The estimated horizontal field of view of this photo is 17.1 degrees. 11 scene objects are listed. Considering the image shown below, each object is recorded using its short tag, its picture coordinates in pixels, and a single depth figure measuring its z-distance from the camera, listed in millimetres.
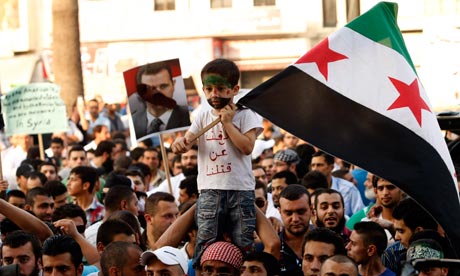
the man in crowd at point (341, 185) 14898
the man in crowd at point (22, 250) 10227
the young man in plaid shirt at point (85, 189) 14555
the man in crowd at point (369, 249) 10609
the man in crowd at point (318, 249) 10234
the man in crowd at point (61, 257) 9797
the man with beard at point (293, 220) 11211
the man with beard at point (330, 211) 12266
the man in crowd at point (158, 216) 11867
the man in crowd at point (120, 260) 9680
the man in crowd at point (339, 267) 9383
